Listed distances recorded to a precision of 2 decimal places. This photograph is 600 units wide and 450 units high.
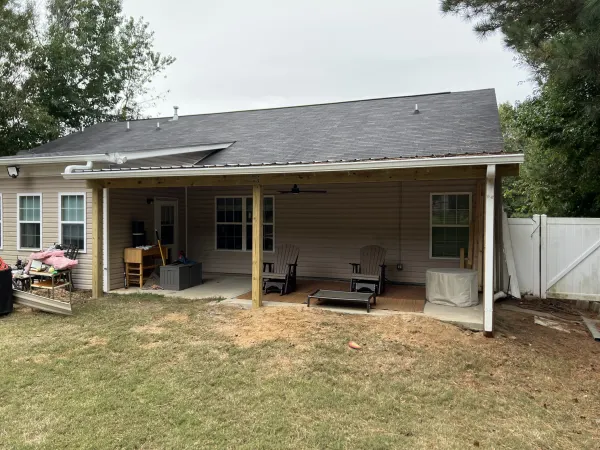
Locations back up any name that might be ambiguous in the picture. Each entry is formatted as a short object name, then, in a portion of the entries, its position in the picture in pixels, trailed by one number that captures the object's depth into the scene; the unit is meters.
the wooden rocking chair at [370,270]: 7.24
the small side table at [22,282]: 7.27
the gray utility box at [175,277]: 8.07
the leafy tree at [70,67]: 13.28
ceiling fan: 8.90
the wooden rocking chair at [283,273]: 7.55
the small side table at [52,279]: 7.13
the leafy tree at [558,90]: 5.43
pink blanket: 7.10
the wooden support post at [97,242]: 7.39
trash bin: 6.17
